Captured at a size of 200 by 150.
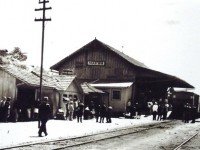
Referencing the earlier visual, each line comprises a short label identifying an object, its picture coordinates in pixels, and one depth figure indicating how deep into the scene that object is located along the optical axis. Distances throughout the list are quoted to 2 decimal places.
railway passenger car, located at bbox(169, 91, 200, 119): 36.47
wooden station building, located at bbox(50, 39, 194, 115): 35.81
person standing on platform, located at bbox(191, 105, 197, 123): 30.26
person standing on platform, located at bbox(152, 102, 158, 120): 30.38
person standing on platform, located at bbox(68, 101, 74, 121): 24.81
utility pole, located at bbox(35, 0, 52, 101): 18.62
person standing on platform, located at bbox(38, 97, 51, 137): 14.44
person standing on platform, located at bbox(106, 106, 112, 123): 25.06
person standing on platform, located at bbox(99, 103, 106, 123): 25.16
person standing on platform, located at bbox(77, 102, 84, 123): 23.83
